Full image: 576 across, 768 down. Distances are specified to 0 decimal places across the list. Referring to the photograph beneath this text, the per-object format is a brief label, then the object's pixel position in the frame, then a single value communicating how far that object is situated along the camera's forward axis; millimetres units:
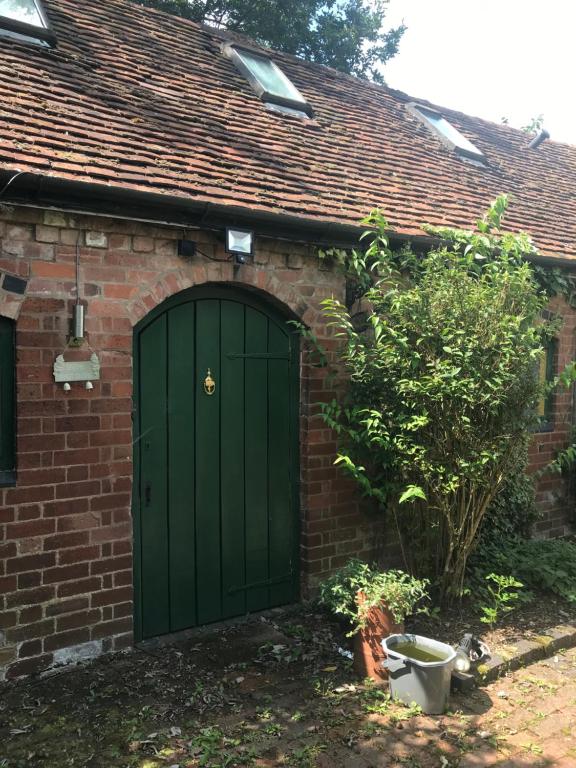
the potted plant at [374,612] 4148
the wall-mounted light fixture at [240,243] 4840
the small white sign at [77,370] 4230
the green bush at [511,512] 6461
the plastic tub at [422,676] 3756
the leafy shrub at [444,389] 4668
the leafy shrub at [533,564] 5707
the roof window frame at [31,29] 5715
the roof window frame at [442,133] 9295
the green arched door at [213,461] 4758
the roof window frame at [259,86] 7395
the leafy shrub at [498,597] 5023
